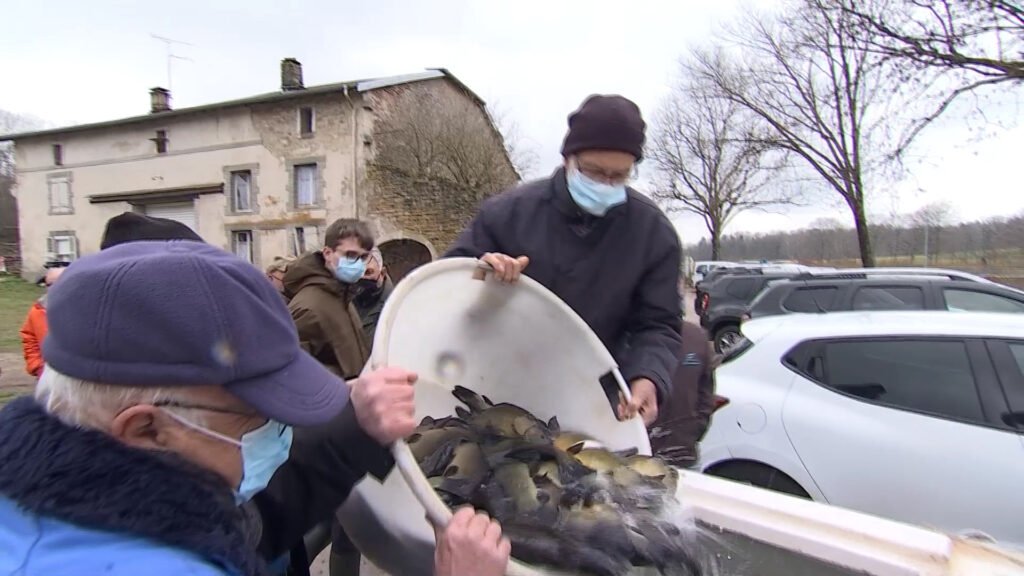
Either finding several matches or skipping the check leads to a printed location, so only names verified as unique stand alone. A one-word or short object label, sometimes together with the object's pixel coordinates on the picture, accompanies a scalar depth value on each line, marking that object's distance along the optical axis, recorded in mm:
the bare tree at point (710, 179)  28625
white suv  3111
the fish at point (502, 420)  1853
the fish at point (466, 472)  1544
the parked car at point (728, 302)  13094
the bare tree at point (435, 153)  22797
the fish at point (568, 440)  1824
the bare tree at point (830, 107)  15359
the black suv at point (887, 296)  8414
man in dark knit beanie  2139
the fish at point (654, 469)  1716
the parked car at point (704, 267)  27188
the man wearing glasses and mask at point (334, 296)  3088
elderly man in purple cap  788
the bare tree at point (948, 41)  11094
